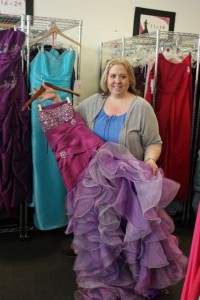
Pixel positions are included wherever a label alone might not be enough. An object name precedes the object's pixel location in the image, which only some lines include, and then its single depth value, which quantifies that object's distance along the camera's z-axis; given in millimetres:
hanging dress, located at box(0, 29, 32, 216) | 2084
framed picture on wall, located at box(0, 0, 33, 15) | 2809
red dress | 2461
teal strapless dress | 2229
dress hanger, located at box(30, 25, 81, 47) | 2277
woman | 1616
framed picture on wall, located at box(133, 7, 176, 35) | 3320
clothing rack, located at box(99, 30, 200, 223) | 2600
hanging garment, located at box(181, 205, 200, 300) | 812
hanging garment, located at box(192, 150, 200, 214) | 2604
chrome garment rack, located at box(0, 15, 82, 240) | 2236
